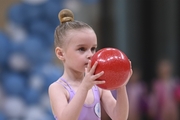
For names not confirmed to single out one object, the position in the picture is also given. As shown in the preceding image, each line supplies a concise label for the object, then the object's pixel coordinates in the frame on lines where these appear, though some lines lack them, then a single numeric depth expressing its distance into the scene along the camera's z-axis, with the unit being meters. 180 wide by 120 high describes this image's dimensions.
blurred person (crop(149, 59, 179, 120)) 12.32
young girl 4.88
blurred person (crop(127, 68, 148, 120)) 12.79
